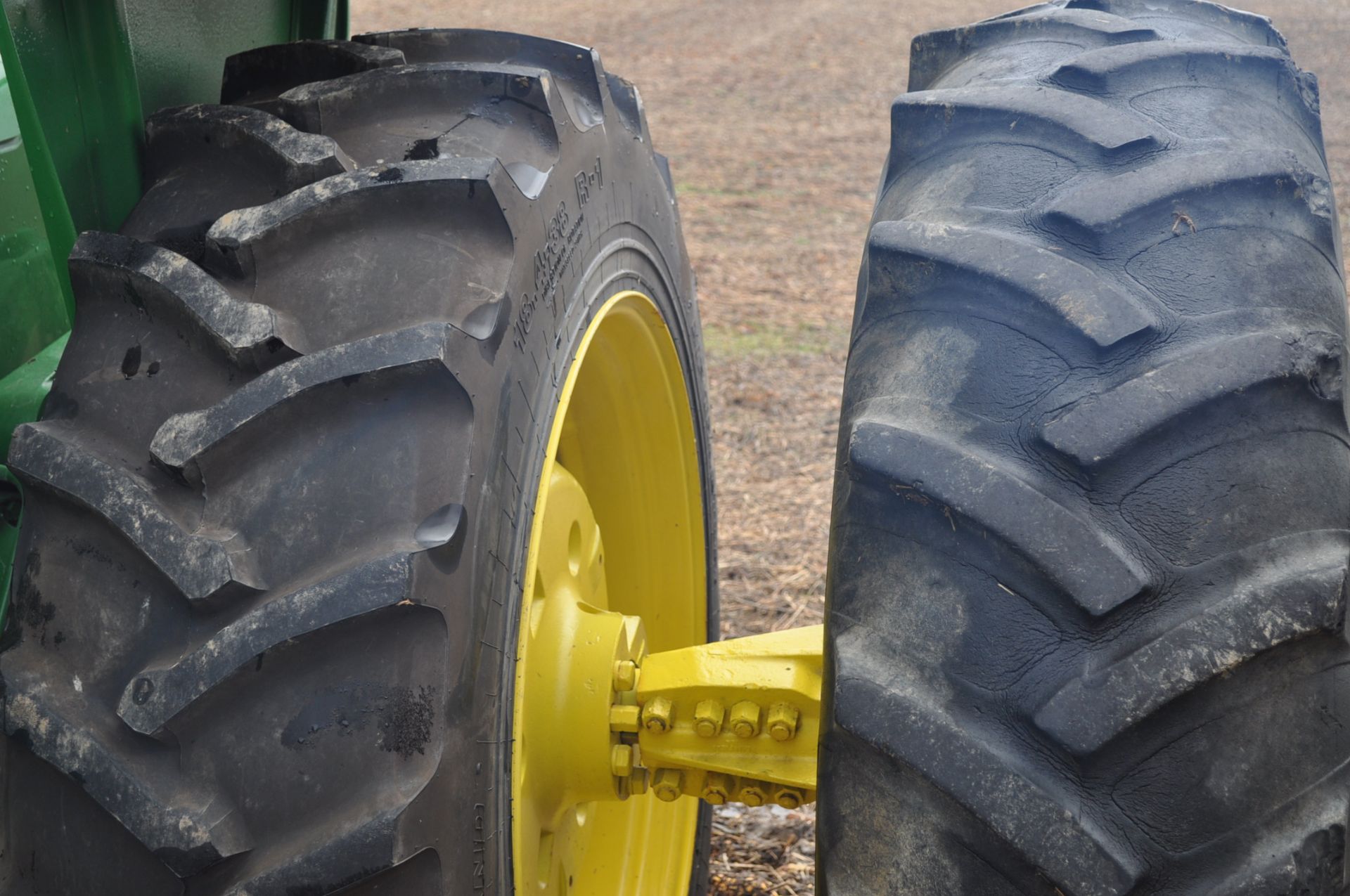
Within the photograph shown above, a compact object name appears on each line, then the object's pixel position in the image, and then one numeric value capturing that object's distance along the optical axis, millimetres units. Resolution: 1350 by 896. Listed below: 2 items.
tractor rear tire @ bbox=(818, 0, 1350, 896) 2773
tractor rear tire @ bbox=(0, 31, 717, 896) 2796
